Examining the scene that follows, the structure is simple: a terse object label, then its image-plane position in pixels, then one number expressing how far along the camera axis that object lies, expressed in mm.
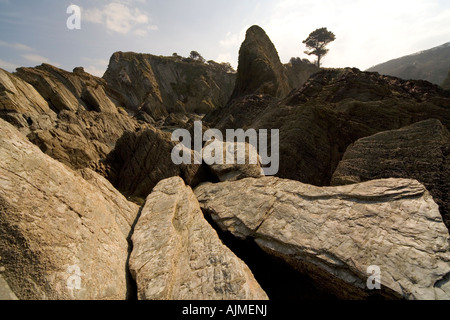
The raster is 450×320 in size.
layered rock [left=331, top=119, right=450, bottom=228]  7031
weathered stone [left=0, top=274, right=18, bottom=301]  3732
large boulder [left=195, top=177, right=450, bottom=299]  4855
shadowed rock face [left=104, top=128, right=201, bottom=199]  12118
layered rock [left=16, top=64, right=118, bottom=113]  40562
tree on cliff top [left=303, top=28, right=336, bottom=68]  77562
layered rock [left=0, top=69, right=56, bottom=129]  26906
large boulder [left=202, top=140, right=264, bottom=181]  11047
